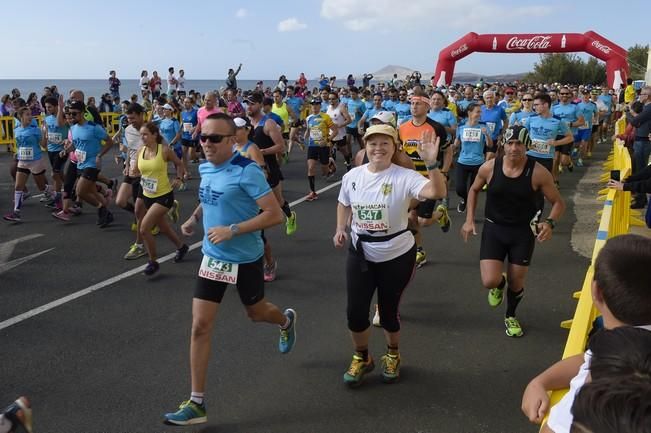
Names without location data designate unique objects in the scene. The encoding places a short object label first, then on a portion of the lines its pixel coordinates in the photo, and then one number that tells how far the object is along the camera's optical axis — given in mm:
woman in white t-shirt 3863
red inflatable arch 25500
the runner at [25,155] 9328
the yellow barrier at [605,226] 2905
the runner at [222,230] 3668
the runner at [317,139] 11055
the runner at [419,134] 6973
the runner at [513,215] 4703
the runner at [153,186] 6520
